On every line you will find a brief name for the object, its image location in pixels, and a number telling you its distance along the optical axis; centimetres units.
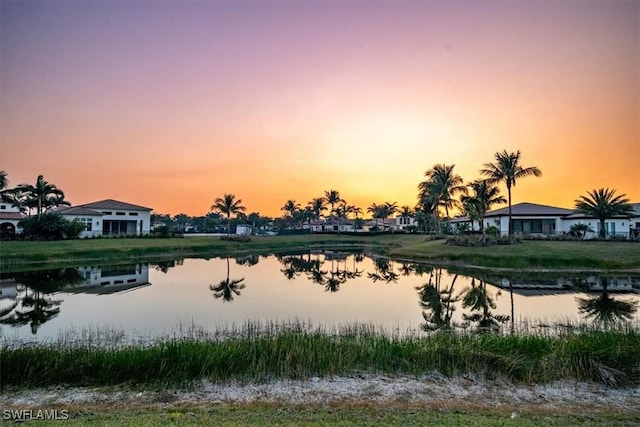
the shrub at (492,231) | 4312
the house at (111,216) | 5219
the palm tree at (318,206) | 10356
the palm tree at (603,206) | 3909
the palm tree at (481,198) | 3938
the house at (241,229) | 8506
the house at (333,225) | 10400
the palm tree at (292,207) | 11119
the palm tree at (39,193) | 4641
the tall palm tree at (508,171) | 4066
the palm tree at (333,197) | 10062
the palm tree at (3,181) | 4436
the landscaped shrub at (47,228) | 3966
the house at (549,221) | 4388
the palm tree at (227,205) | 6294
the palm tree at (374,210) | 10994
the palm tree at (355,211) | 10596
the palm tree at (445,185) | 5081
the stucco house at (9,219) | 5074
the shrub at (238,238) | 5325
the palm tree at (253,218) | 10921
